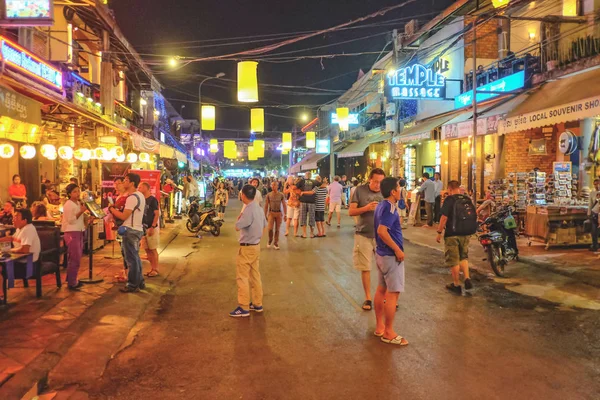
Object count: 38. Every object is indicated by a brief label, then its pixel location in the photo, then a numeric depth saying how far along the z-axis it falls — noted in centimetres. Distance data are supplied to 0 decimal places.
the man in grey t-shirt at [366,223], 682
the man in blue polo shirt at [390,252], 542
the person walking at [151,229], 884
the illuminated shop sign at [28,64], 918
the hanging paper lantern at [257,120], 2480
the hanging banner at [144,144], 1608
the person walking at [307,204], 1449
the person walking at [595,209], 1079
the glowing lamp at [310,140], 3972
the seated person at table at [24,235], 705
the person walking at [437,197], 1748
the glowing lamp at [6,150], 1102
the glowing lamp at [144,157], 1975
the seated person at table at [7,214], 1016
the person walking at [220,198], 2144
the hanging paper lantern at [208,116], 2728
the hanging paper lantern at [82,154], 1347
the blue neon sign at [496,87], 1476
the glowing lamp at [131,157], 1705
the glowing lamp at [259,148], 4100
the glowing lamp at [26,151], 1130
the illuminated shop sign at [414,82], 1742
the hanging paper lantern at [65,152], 1277
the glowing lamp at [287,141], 4203
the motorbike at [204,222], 1585
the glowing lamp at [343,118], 2838
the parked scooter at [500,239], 890
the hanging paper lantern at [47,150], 1176
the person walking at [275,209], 1273
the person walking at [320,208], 1488
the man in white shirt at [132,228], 761
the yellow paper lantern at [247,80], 1650
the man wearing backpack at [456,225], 767
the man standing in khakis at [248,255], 655
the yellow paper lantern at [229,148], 4102
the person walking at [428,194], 1716
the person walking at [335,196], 1805
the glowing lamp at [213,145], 4159
